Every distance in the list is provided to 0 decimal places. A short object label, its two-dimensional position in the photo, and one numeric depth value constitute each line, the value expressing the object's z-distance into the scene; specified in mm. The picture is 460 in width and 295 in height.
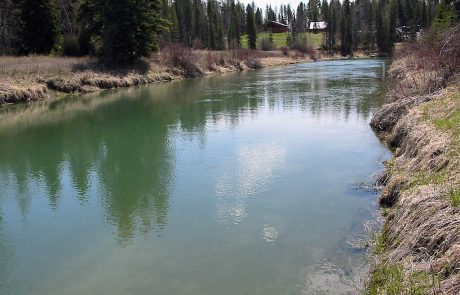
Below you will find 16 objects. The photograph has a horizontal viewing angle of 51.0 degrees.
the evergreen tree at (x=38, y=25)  43188
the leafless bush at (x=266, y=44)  83525
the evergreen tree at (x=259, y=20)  119700
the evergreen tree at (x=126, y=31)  41781
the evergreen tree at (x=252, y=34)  83812
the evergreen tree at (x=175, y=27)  71062
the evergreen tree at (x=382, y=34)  90750
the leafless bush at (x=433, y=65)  17422
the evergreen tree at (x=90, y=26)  43875
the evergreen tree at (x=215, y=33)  76375
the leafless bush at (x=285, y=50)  77562
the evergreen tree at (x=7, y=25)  47562
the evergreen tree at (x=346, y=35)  92375
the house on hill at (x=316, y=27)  117938
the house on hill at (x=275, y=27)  118088
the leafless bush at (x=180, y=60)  47938
